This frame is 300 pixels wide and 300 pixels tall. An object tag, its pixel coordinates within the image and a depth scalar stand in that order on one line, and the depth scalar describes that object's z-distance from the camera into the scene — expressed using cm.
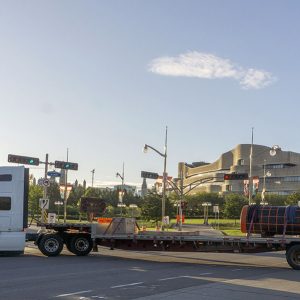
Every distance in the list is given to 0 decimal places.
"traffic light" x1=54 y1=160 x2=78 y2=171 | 3972
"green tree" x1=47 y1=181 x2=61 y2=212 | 9776
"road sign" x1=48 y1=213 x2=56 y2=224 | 2987
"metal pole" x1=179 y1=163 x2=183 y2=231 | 4598
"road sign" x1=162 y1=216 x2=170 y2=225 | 4502
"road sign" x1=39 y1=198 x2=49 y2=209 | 3291
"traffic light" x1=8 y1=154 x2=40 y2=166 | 3762
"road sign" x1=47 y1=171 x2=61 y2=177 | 3906
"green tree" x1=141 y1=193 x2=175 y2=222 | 6412
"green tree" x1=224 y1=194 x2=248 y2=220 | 8412
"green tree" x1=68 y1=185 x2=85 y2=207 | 10866
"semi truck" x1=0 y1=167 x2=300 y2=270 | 1898
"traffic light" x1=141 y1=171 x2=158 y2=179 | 4580
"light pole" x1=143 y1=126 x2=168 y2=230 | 4537
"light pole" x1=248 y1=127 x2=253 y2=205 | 5230
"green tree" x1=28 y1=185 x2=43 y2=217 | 7059
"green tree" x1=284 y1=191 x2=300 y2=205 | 7991
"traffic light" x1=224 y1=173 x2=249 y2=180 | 4414
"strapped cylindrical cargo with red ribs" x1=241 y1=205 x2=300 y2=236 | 1788
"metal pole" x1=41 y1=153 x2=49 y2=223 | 4034
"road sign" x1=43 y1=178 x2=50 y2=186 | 3978
